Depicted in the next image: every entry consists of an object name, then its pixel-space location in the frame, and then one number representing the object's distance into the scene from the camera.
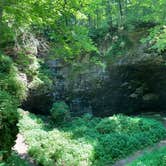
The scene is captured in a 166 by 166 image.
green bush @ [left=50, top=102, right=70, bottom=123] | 9.66
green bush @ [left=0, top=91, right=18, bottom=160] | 4.50
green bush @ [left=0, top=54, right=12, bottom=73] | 6.01
